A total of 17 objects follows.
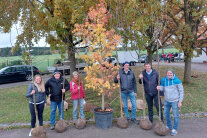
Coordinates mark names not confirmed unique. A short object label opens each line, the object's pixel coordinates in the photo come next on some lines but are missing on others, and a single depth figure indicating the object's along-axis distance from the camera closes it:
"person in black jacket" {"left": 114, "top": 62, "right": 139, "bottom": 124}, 5.15
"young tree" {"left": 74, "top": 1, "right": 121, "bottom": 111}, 4.97
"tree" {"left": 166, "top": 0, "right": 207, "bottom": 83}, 8.98
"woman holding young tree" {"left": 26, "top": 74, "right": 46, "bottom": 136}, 4.54
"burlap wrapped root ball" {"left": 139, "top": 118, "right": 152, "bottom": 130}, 4.74
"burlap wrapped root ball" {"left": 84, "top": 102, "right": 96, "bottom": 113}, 6.43
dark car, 15.50
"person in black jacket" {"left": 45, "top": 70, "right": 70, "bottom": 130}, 4.92
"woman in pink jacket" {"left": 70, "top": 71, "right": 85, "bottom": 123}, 5.13
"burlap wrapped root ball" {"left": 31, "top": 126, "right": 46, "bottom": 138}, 4.26
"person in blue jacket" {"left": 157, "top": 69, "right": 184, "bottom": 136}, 4.31
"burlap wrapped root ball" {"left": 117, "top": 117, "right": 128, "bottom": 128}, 4.92
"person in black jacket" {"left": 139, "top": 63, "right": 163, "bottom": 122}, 4.80
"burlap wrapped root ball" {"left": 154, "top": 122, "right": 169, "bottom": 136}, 4.36
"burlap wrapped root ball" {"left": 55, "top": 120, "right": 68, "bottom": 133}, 4.73
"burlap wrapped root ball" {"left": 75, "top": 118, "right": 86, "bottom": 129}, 4.96
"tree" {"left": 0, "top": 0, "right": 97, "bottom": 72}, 6.55
